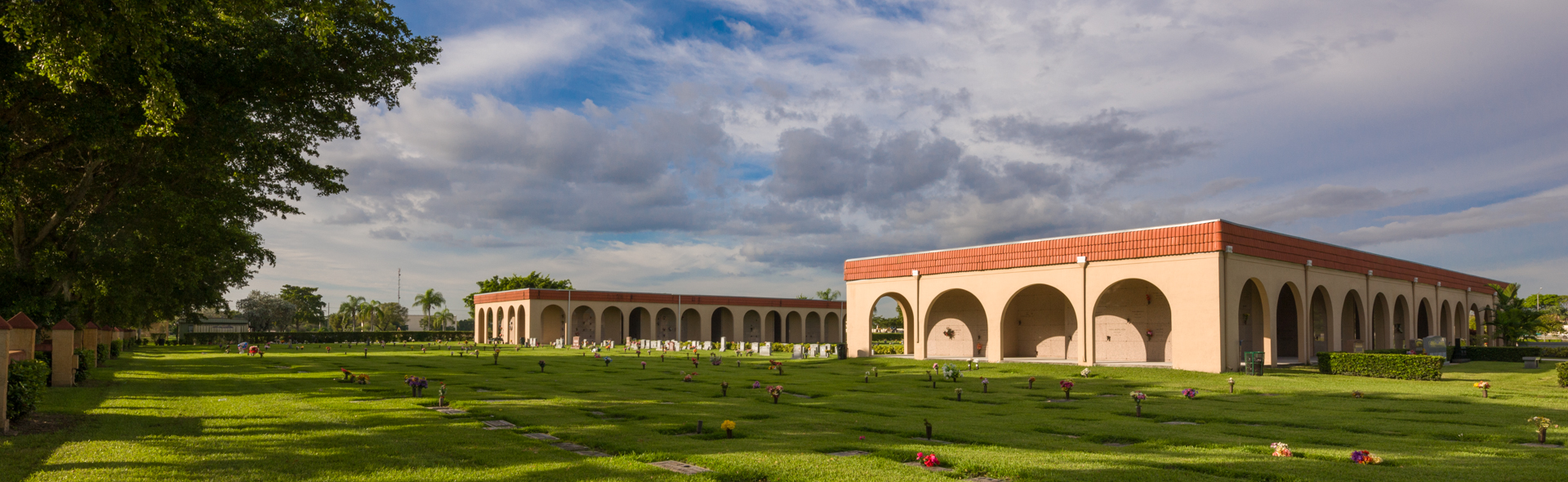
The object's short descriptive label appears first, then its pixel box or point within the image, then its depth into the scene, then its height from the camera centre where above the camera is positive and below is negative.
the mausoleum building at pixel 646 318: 64.62 -2.95
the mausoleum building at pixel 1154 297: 27.75 -0.70
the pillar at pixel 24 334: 15.29 -0.88
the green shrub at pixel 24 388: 12.16 -1.56
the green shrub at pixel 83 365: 22.02 -2.18
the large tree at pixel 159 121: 10.85 +2.92
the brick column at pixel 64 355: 20.27 -1.67
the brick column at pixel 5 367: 11.52 -1.14
